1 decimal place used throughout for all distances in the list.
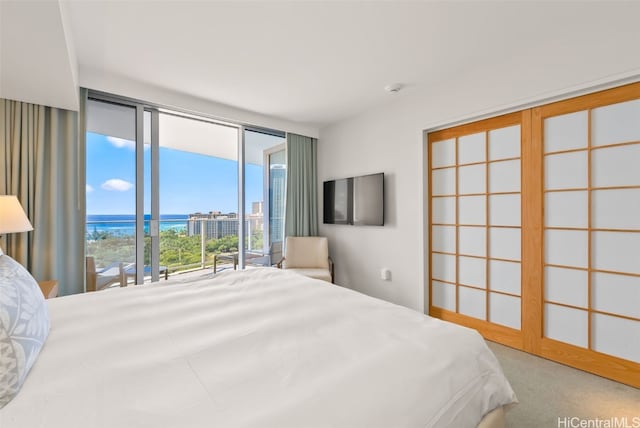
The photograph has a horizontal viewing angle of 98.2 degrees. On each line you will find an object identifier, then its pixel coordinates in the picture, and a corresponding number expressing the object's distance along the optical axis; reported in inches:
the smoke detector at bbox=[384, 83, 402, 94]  116.0
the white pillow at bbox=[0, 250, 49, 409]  32.1
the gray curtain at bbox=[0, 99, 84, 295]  92.7
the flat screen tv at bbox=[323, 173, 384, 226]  138.9
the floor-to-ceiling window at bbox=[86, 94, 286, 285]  115.5
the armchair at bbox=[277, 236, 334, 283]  153.9
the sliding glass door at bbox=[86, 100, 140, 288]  112.0
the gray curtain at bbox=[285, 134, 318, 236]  164.2
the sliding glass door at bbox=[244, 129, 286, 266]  157.1
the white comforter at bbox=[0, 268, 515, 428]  29.8
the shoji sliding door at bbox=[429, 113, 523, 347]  101.3
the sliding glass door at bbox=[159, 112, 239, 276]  163.8
